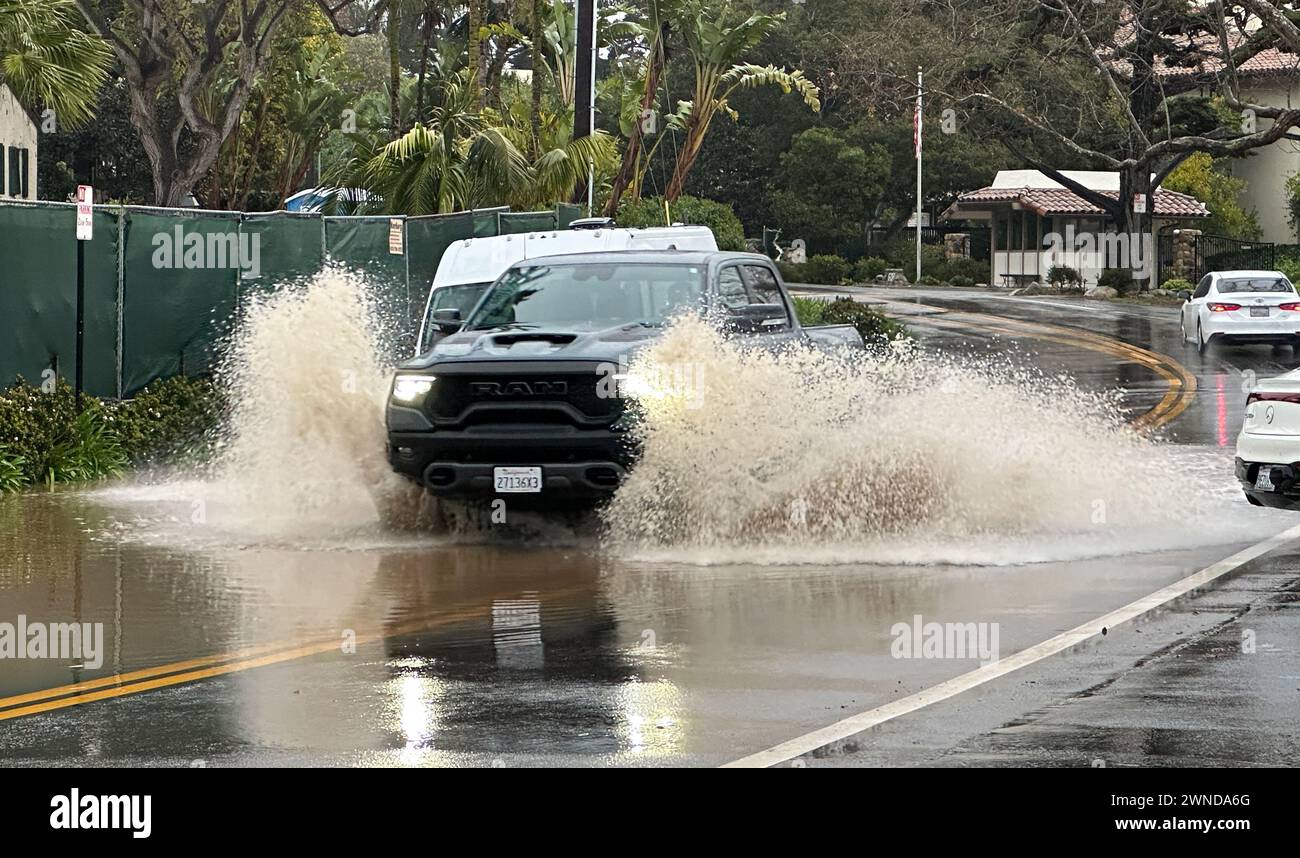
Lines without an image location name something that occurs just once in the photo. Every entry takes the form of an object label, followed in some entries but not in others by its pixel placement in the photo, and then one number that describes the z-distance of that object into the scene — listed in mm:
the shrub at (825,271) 68438
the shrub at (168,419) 19078
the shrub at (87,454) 17859
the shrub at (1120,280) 57344
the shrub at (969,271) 70688
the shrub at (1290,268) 57250
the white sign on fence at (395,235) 24203
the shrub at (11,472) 17062
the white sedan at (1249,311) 33281
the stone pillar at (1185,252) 64312
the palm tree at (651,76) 39497
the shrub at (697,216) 41875
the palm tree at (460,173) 30578
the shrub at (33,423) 17391
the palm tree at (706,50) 42719
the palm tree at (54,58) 28281
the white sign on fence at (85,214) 16938
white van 19766
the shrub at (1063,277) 60156
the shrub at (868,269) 70062
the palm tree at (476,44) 37688
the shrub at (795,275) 68625
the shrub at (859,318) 29953
